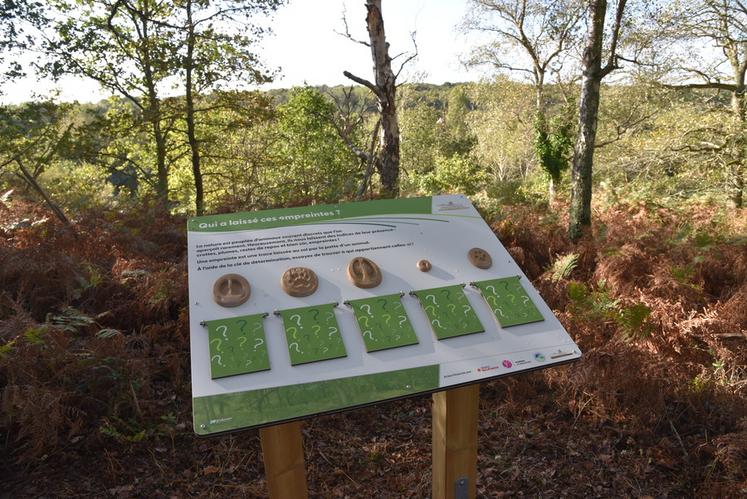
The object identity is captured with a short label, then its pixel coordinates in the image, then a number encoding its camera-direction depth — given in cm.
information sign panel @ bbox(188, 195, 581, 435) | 178
